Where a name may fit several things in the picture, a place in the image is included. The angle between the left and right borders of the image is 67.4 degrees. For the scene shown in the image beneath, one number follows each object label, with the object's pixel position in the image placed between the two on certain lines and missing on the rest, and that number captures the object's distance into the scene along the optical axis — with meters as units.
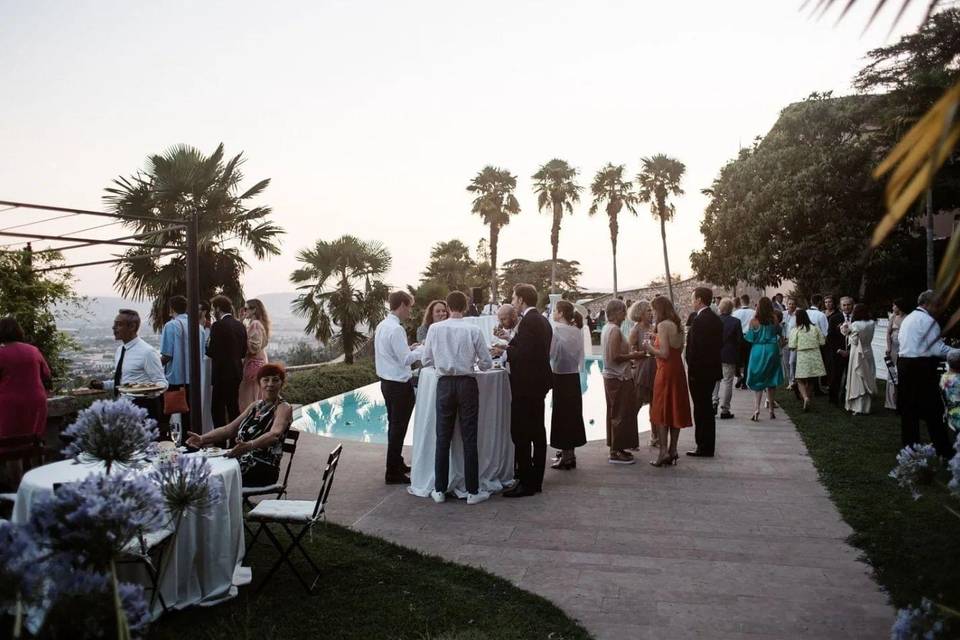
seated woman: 5.20
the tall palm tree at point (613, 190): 50.44
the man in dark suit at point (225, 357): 8.49
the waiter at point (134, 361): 6.99
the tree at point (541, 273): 80.62
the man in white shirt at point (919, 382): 7.17
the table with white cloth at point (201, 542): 4.14
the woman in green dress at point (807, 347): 11.24
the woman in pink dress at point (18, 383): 6.20
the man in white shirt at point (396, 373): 7.17
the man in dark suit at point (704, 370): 8.26
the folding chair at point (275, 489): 5.16
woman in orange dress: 7.79
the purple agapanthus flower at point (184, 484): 2.76
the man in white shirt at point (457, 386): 6.44
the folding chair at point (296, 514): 4.50
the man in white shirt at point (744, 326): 13.20
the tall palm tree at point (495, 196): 43.12
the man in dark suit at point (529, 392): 6.70
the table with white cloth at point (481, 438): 6.85
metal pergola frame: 7.56
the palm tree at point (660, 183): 48.45
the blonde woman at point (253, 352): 8.71
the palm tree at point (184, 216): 14.06
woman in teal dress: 10.52
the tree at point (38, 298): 10.20
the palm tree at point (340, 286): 18.72
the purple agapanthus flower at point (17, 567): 1.59
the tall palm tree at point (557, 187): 45.84
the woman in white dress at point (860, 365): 10.63
